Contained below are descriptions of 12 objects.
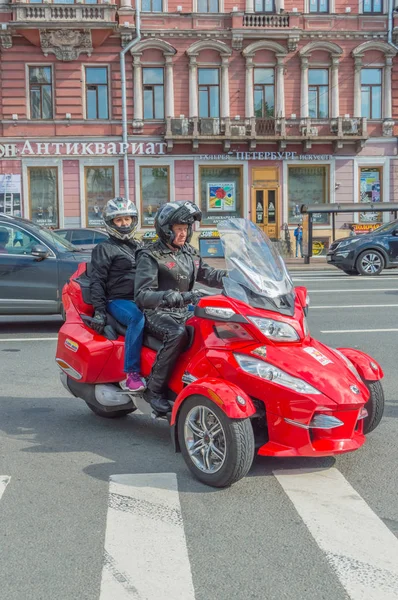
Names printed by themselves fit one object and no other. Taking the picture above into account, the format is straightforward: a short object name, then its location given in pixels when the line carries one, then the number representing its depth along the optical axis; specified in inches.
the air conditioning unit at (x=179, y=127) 1249.4
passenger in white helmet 232.7
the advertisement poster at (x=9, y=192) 1246.9
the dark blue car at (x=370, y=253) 818.2
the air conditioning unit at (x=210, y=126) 1252.5
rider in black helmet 198.8
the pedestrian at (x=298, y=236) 1240.3
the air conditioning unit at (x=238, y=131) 1262.3
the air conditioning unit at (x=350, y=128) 1291.8
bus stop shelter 1034.7
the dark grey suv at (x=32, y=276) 436.8
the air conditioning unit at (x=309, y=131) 1280.8
